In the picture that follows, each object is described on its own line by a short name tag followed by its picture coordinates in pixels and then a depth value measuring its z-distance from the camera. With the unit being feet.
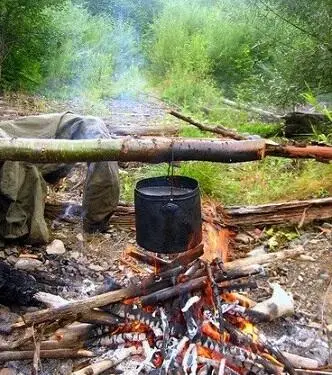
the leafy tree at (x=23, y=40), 32.01
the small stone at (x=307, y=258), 11.83
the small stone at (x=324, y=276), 11.07
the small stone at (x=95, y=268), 11.73
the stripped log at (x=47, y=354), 7.75
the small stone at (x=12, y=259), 11.66
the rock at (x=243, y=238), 12.92
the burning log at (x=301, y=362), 7.66
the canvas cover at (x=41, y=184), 12.17
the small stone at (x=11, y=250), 12.21
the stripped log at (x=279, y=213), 13.46
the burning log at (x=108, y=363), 7.45
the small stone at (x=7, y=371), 7.75
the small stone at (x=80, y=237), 13.33
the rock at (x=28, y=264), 11.40
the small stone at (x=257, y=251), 11.96
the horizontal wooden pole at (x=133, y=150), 8.14
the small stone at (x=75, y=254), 12.33
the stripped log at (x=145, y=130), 22.89
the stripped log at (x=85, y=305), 7.55
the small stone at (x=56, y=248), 12.48
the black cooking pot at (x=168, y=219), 8.38
